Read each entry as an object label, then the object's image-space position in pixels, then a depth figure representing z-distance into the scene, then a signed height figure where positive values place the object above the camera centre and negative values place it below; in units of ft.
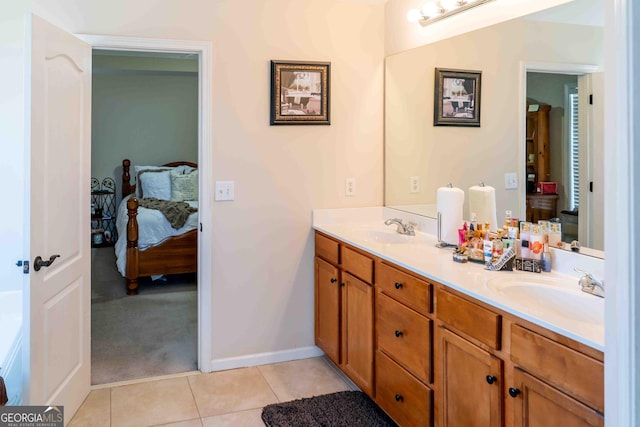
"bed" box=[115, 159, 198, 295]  16.02 -0.99
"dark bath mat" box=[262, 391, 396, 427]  8.15 -3.29
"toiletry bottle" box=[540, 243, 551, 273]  6.76 -0.57
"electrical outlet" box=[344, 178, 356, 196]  11.04 +0.66
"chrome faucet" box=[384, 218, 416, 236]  9.82 -0.18
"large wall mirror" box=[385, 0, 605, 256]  6.49 +1.63
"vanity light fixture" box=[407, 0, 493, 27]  8.52 +3.74
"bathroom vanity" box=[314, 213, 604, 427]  4.65 -1.44
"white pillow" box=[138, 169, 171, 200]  21.57 +1.33
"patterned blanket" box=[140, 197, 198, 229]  16.78 +0.20
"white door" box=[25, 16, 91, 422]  7.07 -0.03
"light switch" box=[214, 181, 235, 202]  10.03 +0.51
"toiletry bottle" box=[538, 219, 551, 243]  6.90 -0.14
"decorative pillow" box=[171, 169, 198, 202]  21.54 +1.25
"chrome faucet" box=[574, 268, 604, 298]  5.65 -0.76
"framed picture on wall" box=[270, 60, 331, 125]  10.28 +2.57
